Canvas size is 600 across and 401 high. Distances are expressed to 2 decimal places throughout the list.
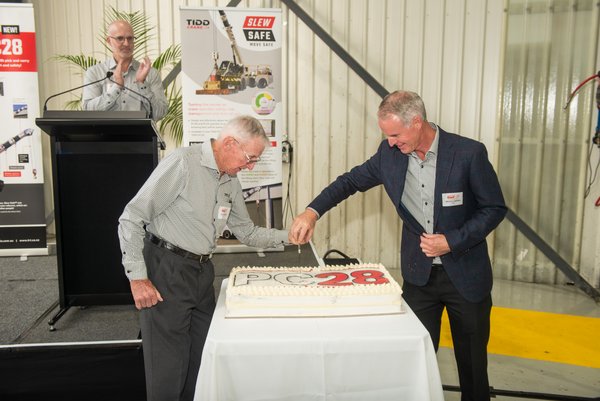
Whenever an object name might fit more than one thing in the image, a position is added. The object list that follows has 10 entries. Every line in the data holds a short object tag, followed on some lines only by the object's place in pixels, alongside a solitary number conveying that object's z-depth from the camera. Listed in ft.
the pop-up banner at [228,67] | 14.69
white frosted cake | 5.41
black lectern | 9.12
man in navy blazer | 6.63
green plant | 16.99
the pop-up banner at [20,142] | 14.93
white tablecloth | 4.89
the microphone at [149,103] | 10.11
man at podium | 9.88
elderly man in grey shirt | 6.08
